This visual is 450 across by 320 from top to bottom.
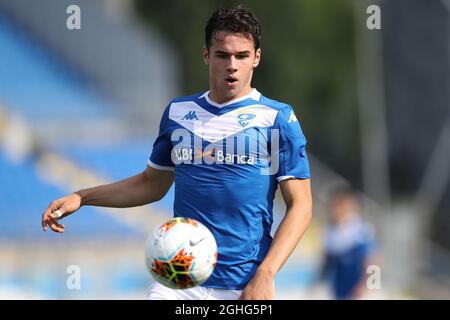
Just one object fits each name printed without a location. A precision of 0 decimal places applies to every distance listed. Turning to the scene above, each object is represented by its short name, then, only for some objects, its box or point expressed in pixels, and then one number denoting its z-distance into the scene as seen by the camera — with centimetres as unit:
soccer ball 943
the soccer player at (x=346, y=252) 2152
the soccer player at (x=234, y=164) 985
